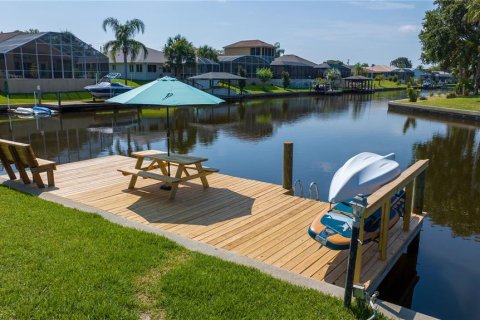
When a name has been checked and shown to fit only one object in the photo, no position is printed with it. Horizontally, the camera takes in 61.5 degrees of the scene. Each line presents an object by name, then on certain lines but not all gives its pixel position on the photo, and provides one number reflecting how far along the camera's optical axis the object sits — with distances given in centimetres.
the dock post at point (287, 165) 794
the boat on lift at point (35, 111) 2566
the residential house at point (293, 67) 6012
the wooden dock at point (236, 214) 507
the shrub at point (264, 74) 5316
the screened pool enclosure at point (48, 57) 3145
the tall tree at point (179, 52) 4550
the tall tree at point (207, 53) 5238
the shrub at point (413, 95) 3781
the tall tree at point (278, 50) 10256
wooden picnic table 716
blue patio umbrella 680
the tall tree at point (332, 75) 6114
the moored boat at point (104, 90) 3189
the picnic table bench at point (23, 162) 730
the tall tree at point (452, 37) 4153
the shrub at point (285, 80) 5551
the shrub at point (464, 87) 3972
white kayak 498
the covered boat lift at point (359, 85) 6094
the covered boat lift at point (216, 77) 3859
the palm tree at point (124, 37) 3991
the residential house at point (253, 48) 6856
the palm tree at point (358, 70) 8175
